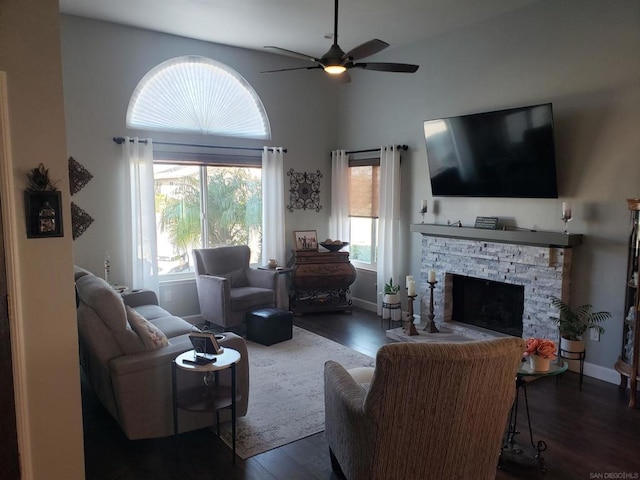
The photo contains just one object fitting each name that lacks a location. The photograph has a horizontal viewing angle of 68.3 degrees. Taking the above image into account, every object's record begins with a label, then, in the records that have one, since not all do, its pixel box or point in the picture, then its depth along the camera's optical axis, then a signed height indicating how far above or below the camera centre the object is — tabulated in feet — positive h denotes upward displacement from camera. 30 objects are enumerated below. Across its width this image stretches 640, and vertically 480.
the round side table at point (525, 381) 8.57 -3.45
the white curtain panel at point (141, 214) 17.06 -0.35
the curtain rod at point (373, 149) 19.29 +2.36
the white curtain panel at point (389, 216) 19.47 -0.51
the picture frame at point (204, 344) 9.70 -2.88
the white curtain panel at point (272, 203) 20.47 +0.04
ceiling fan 11.13 +3.44
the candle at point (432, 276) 16.97 -2.60
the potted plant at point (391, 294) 19.07 -3.64
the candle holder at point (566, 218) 13.79 -0.43
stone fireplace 14.12 -2.12
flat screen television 14.16 +1.63
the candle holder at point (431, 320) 17.29 -4.29
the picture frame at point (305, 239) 21.15 -1.59
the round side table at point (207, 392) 9.40 -3.98
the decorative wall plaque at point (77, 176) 16.26 +0.99
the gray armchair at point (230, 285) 17.16 -3.15
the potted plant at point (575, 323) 13.43 -3.46
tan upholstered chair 6.32 -2.94
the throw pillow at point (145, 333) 10.17 -2.79
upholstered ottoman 16.42 -4.28
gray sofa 9.59 -3.36
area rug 10.41 -5.01
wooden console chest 20.03 -3.20
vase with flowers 8.54 -2.73
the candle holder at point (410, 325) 16.99 -4.39
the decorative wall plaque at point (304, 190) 21.66 +0.64
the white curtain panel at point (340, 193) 21.99 +0.50
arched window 17.81 +4.10
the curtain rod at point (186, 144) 16.88 +2.35
